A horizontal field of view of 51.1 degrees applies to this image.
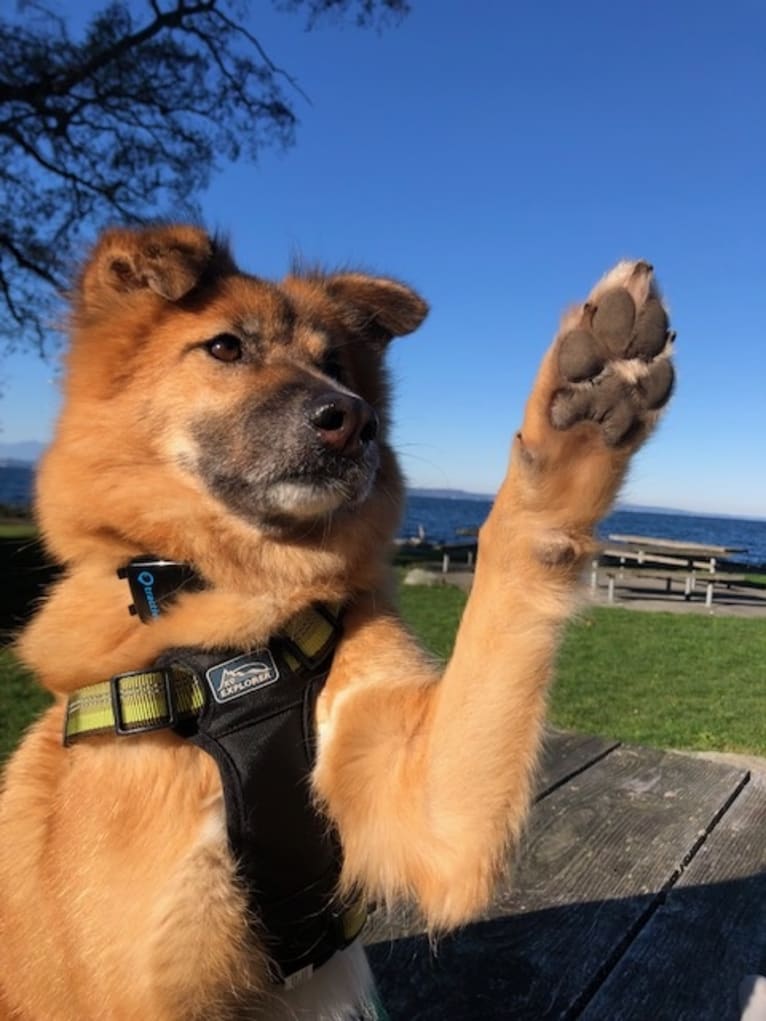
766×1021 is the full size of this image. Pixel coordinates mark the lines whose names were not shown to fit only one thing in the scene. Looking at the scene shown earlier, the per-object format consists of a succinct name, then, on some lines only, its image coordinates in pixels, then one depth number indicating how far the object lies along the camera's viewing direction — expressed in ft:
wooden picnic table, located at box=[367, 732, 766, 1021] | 1.61
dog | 1.29
